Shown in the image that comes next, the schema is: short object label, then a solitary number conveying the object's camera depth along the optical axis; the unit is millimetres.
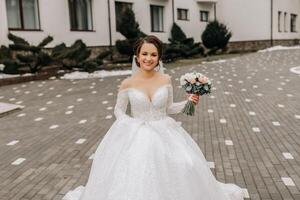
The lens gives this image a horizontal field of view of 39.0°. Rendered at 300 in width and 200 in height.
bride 3870
